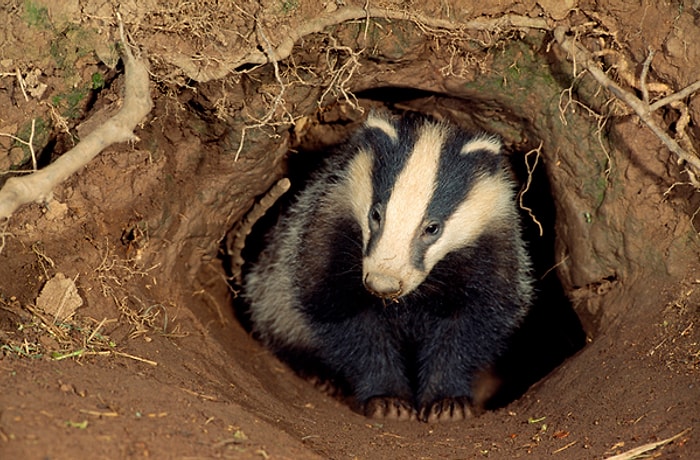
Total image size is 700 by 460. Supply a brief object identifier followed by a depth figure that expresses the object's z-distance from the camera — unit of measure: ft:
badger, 13.30
